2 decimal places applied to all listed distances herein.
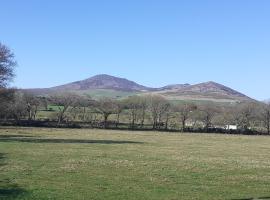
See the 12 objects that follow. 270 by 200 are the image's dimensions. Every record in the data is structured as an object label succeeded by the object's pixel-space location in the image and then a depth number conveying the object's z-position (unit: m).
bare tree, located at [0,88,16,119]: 72.95
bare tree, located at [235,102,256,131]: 153.38
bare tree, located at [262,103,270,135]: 151.06
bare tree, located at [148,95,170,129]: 157.23
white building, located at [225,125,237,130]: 155.38
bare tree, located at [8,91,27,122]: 128.15
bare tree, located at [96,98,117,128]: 158.75
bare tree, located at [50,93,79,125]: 157.25
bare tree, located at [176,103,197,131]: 155.75
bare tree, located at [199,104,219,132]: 153.45
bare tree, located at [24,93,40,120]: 144.61
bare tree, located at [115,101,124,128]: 162.56
